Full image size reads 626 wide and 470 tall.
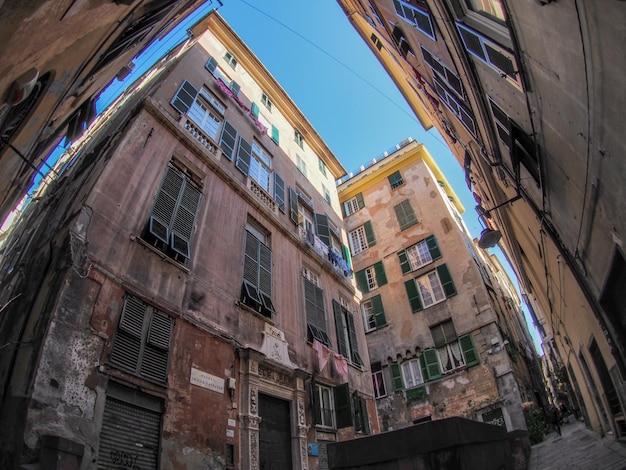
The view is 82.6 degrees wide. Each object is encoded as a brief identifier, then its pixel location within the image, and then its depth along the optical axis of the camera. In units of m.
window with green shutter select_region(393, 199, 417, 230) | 20.28
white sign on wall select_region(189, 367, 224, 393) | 6.36
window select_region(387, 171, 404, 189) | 22.42
